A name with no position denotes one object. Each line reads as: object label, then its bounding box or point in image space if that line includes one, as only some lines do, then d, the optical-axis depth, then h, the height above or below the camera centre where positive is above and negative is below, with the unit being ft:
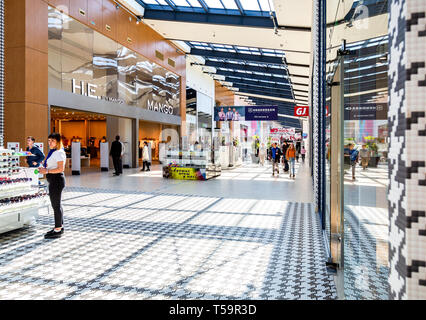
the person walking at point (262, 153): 67.92 -0.05
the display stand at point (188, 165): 42.68 -1.50
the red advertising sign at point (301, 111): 50.65 +6.31
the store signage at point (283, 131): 94.15 +6.36
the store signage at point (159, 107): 63.03 +9.27
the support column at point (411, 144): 2.97 +0.07
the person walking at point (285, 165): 53.33 -1.98
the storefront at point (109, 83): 40.16 +10.86
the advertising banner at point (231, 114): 79.20 +9.49
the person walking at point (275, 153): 46.57 -0.04
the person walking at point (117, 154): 45.37 -0.02
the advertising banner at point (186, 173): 42.47 -2.51
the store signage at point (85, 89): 42.75 +8.64
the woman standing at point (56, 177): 15.08 -1.03
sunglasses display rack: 15.49 -1.99
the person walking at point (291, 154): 43.04 -0.18
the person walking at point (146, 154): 53.26 -0.06
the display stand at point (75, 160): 45.63 -0.79
